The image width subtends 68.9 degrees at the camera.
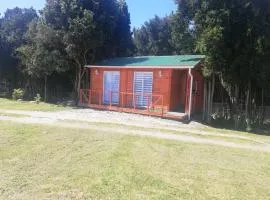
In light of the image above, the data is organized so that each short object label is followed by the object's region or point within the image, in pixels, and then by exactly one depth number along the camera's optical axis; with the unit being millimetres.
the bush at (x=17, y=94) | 14677
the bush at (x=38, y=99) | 13265
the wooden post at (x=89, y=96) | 11858
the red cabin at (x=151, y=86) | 9921
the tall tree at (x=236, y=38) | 8197
